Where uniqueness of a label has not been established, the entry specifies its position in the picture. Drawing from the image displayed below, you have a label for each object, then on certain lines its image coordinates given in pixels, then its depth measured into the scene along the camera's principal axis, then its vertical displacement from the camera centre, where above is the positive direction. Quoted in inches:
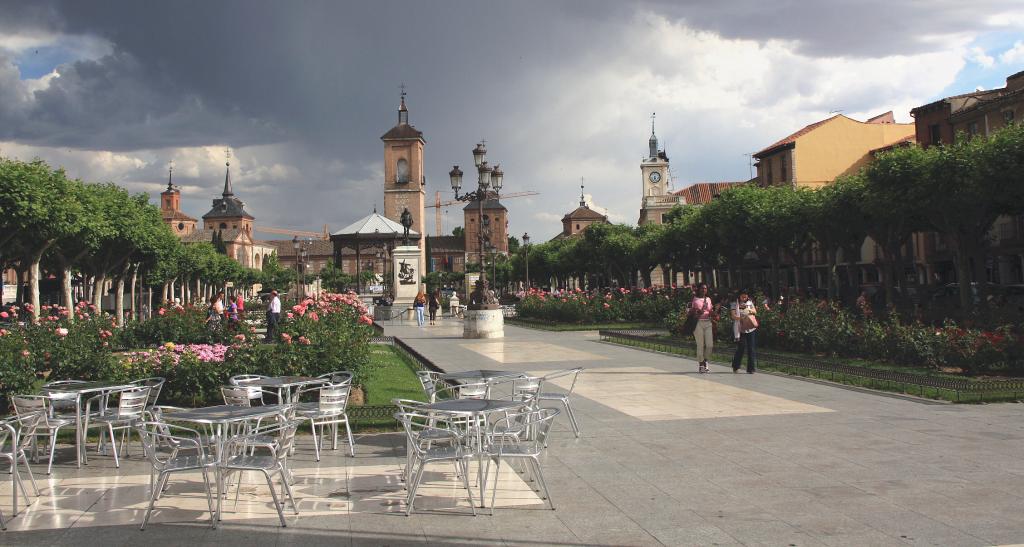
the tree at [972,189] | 852.6 +105.2
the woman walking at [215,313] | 943.2 -1.3
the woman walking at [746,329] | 589.6 -23.5
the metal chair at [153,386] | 348.5 -34.4
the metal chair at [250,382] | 347.1 -30.9
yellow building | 2395.4 +423.9
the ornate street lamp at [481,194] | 987.9 +136.5
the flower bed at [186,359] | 433.1 -24.4
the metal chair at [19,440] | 238.2 -40.4
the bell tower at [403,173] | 4109.3 +658.9
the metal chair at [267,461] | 227.1 -42.5
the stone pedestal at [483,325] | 1007.6 -25.1
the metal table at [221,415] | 238.7 -30.8
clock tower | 3826.3 +502.5
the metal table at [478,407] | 245.2 -32.2
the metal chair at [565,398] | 335.5 -39.9
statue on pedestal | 1607.8 +165.9
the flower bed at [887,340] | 551.5 -36.3
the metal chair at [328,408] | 319.0 -38.7
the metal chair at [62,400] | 316.8 -32.1
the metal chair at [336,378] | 355.9 -34.2
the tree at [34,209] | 994.7 +133.1
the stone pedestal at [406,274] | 1656.0 +64.5
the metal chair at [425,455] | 237.5 -43.4
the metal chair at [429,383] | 338.3 -32.2
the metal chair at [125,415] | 313.6 -38.3
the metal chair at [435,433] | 248.2 -39.3
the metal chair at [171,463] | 228.5 -42.1
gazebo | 1841.8 +158.7
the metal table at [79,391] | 309.4 -29.7
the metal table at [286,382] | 344.2 -30.7
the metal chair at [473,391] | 349.1 -36.9
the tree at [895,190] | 951.0 +118.9
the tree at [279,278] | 3594.0 +144.6
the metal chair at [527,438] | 241.9 -43.8
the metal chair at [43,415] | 302.7 -37.4
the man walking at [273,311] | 936.5 -0.6
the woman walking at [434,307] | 1486.3 -2.7
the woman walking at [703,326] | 607.5 -20.8
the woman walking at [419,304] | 1371.7 +3.1
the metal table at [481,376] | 359.6 -31.5
